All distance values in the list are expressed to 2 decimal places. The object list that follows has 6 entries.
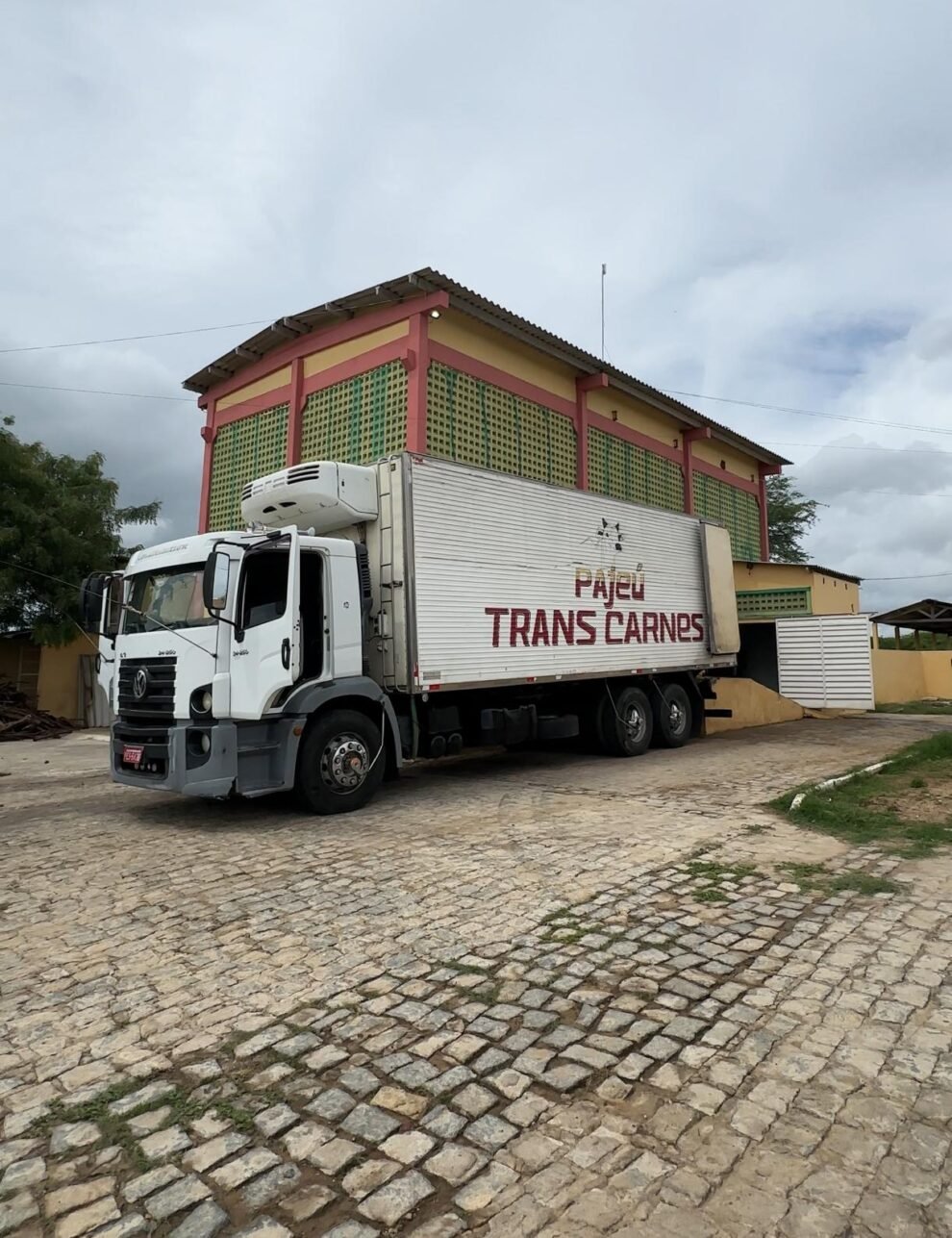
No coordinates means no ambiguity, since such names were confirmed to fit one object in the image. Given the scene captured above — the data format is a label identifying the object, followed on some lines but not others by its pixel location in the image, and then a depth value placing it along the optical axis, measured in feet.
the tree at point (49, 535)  54.54
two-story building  41.70
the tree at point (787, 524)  115.03
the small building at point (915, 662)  76.48
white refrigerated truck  22.77
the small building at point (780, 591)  68.23
